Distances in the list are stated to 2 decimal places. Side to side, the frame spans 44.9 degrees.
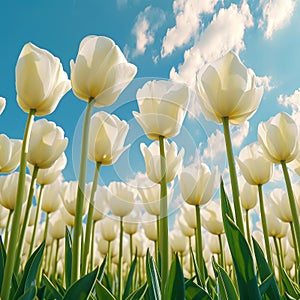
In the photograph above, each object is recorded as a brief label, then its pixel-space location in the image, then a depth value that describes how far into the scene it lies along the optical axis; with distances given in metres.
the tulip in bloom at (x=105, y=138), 0.42
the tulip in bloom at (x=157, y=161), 0.42
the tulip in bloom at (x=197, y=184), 0.49
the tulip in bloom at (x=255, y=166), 0.52
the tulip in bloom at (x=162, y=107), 0.38
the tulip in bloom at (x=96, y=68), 0.35
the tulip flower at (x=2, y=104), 0.47
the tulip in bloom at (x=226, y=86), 0.35
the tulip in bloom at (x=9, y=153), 0.49
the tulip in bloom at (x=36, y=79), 0.35
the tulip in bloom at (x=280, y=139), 0.46
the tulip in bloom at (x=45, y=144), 0.44
